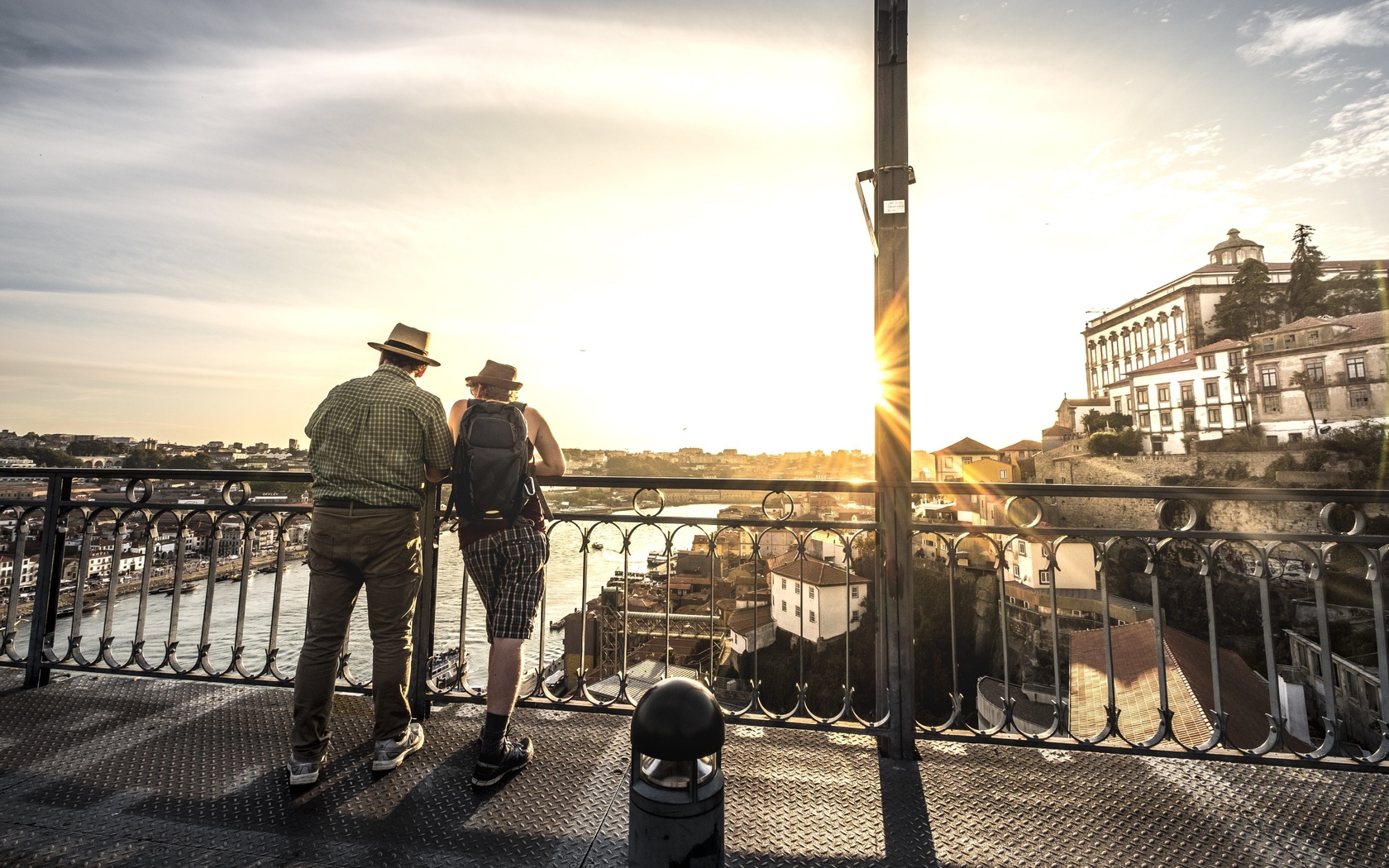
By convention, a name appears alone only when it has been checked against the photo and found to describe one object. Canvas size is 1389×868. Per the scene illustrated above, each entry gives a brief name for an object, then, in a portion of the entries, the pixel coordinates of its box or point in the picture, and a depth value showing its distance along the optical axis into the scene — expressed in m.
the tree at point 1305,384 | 43.69
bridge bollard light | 1.39
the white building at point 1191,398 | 49.16
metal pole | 2.85
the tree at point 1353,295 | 50.97
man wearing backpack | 2.59
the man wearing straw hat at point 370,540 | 2.52
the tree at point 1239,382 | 48.22
